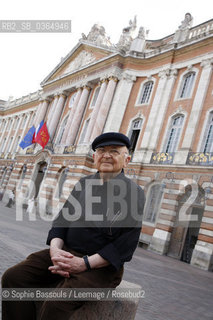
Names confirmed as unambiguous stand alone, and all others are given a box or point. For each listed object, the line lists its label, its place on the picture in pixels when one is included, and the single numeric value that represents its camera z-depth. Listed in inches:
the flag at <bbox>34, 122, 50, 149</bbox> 1000.2
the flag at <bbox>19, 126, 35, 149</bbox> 1006.8
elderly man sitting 86.2
